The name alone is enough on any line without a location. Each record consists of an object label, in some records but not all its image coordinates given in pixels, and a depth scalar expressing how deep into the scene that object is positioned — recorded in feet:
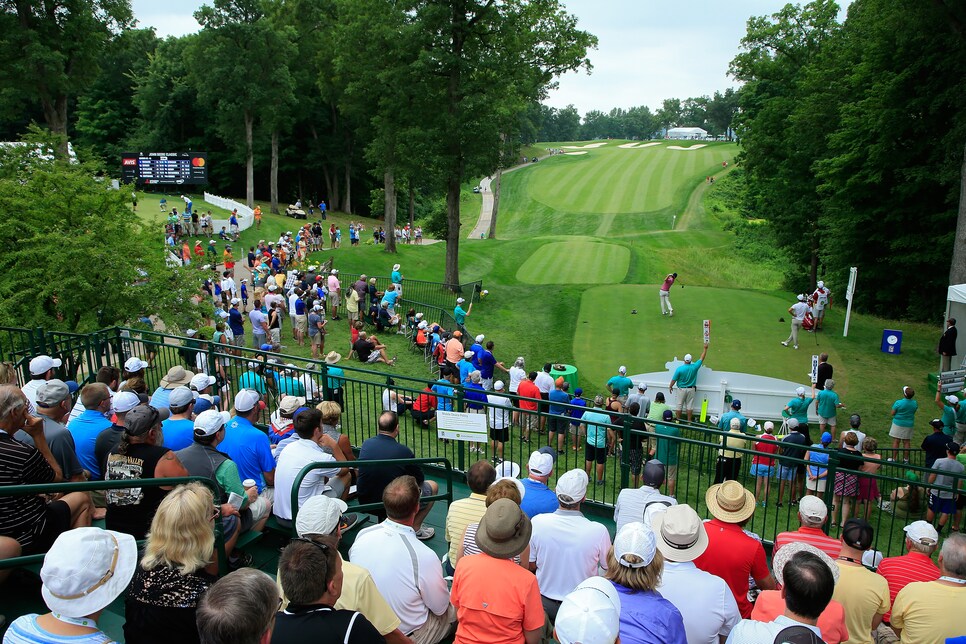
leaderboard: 127.03
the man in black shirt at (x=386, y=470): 22.22
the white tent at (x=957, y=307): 65.92
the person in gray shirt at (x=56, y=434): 20.35
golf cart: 170.91
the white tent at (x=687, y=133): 499.10
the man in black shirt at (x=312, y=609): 10.93
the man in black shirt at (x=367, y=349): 64.39
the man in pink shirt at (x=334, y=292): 76.87
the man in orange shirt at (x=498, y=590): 13.52
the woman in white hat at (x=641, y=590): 12.50
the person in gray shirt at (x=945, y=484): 33.91
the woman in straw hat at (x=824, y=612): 13.94
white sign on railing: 27.27
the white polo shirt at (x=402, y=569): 15.07
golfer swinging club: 85.74
